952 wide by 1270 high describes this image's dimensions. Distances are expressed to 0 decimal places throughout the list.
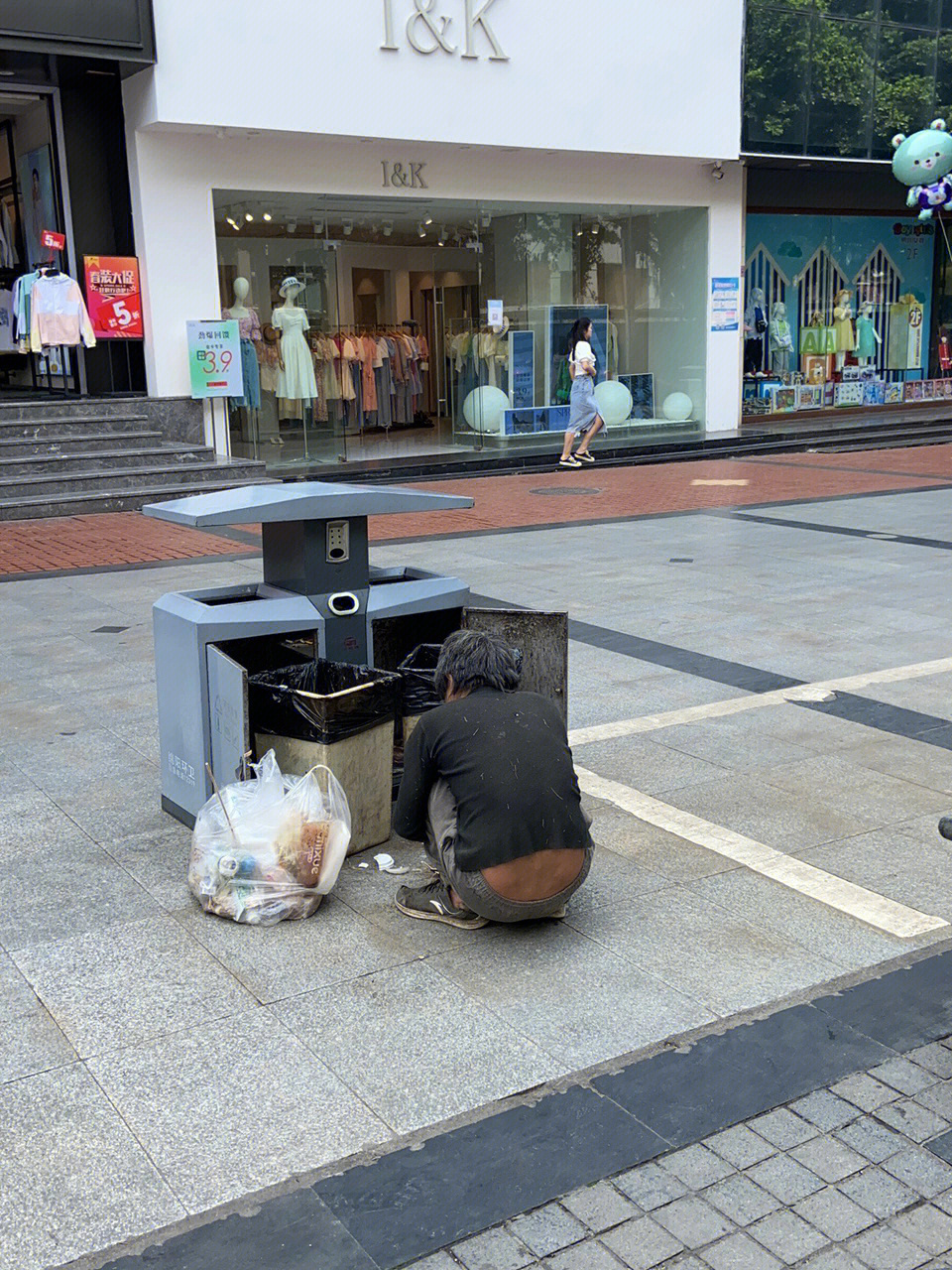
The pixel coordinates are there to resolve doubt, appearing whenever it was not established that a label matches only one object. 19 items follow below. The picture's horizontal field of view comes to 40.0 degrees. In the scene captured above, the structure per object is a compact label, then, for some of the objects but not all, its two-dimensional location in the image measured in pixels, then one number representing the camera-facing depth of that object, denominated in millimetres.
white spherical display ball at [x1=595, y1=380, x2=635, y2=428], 21125
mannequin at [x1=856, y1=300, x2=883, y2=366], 24859
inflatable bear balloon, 17859
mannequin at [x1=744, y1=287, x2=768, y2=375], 23250
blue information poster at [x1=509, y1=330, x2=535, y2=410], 20094
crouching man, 4145
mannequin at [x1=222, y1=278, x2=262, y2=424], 17547
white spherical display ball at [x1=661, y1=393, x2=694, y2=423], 21766
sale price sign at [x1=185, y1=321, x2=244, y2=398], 16344
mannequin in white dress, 17969
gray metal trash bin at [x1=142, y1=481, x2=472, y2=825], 4984
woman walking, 17656
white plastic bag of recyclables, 4477
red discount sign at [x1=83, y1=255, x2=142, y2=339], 16000
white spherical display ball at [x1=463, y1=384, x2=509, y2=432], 19906
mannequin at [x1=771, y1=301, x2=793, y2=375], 23672
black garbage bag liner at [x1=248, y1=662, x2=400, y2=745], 4816
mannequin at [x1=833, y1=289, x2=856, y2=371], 24422
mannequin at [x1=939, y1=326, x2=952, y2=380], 26406
